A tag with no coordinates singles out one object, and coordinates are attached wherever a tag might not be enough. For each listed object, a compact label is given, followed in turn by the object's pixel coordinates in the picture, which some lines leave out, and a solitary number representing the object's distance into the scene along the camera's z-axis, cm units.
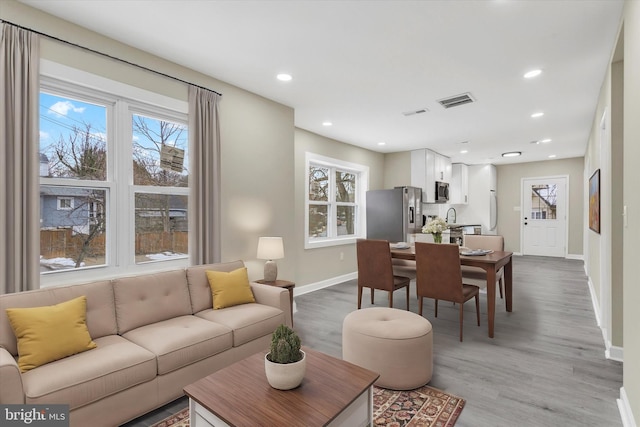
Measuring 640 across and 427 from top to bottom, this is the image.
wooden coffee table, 140
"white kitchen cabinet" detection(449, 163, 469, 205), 859
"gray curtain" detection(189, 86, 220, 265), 315
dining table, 328
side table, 349
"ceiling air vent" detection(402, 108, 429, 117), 433
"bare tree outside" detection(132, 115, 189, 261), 296
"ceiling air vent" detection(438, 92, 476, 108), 384
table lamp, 357
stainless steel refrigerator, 626
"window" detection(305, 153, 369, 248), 570
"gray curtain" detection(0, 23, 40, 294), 210
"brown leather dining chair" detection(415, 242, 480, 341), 331
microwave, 730
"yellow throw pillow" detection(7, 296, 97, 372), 183
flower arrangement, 408
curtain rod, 222
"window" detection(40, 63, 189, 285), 246
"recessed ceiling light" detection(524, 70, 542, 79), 317
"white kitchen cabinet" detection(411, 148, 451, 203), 685
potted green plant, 158
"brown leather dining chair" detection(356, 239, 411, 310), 396
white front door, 852
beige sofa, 173
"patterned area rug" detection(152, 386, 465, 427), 198
